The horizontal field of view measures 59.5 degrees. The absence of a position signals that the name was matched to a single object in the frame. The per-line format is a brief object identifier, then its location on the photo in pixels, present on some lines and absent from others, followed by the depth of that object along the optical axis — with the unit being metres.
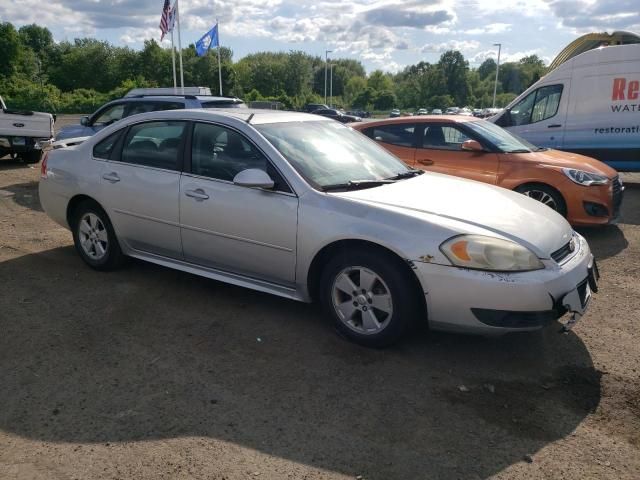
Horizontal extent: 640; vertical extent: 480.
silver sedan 3.49
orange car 6.98
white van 10.27
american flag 26.22
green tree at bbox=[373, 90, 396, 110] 96.44
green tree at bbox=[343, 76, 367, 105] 109.93
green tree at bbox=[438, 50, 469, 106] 101.50
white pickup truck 12.01
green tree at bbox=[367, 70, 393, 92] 114.00
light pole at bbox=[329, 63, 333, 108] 105.66
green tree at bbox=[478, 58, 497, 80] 139.10
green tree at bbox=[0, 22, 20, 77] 79.19
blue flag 31.05
